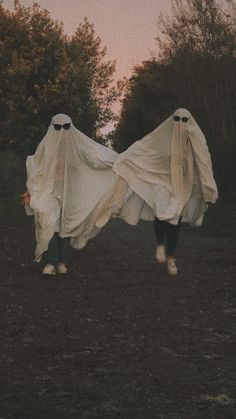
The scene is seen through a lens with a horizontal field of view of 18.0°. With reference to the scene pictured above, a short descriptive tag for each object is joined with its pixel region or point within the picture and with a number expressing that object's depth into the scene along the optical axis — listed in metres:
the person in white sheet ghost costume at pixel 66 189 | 9.16
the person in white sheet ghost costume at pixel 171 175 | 9.38
